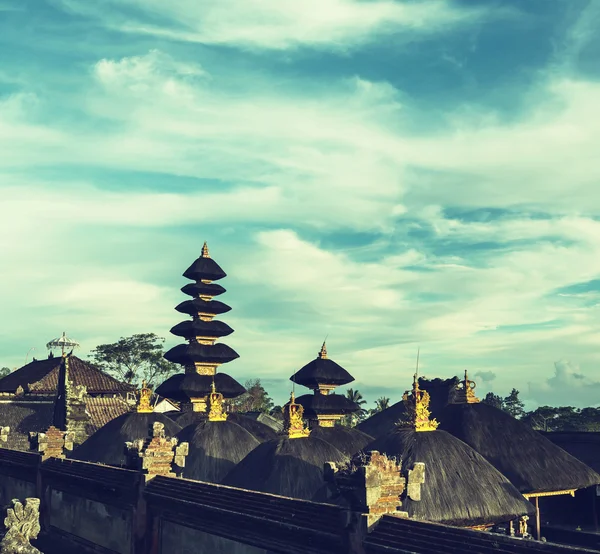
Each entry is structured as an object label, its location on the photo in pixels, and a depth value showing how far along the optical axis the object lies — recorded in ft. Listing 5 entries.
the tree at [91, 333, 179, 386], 358.43
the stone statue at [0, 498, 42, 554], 45.65
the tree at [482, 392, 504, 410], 336.63
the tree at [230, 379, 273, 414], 360.89
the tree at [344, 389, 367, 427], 348.77
